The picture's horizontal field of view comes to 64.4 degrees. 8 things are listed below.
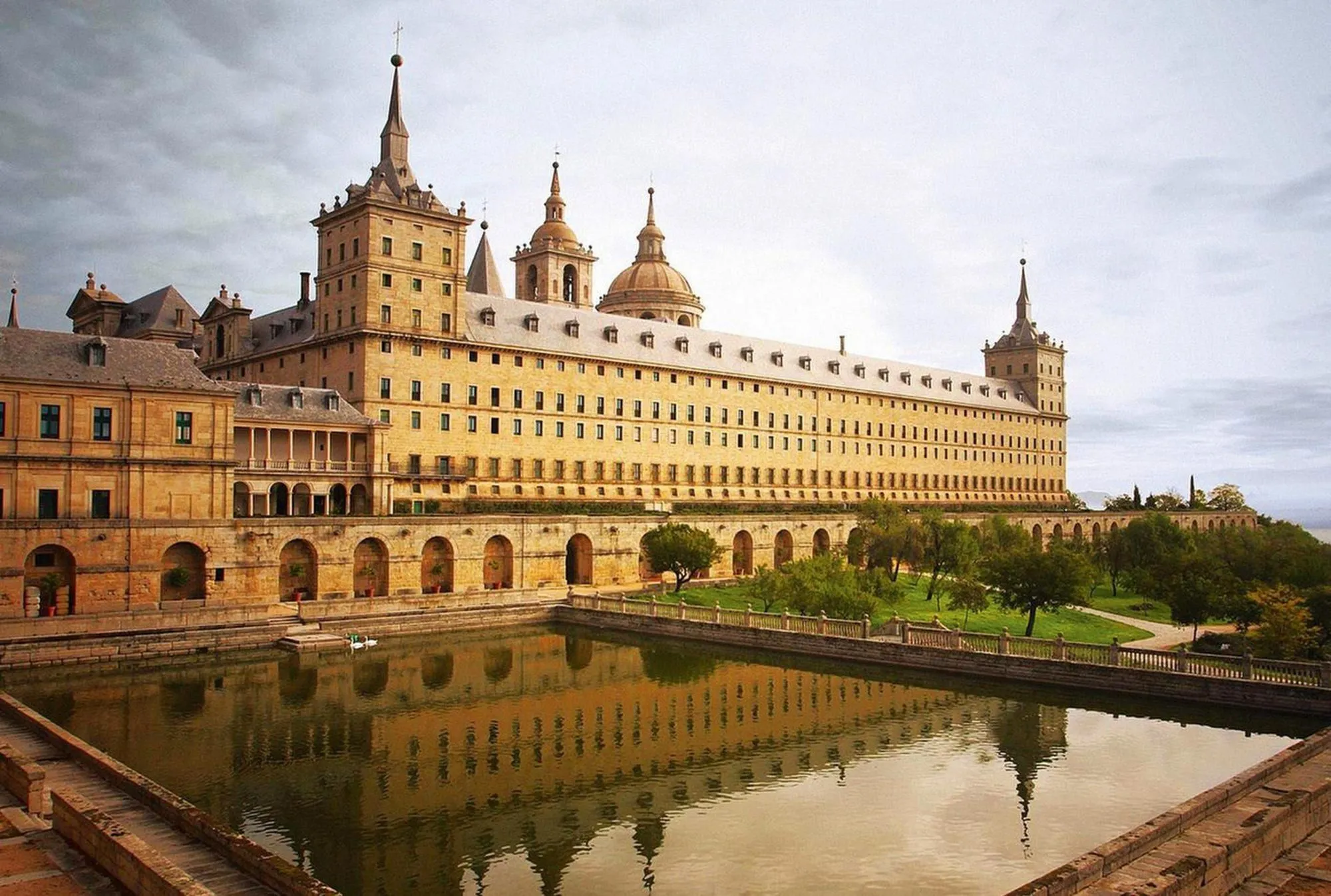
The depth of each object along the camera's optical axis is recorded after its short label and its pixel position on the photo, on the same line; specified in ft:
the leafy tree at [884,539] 216.13
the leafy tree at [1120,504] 402.93
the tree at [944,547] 206.39
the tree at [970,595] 162.71
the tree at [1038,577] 147.54
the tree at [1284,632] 117.60
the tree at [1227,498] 432.66
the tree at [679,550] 188.55
